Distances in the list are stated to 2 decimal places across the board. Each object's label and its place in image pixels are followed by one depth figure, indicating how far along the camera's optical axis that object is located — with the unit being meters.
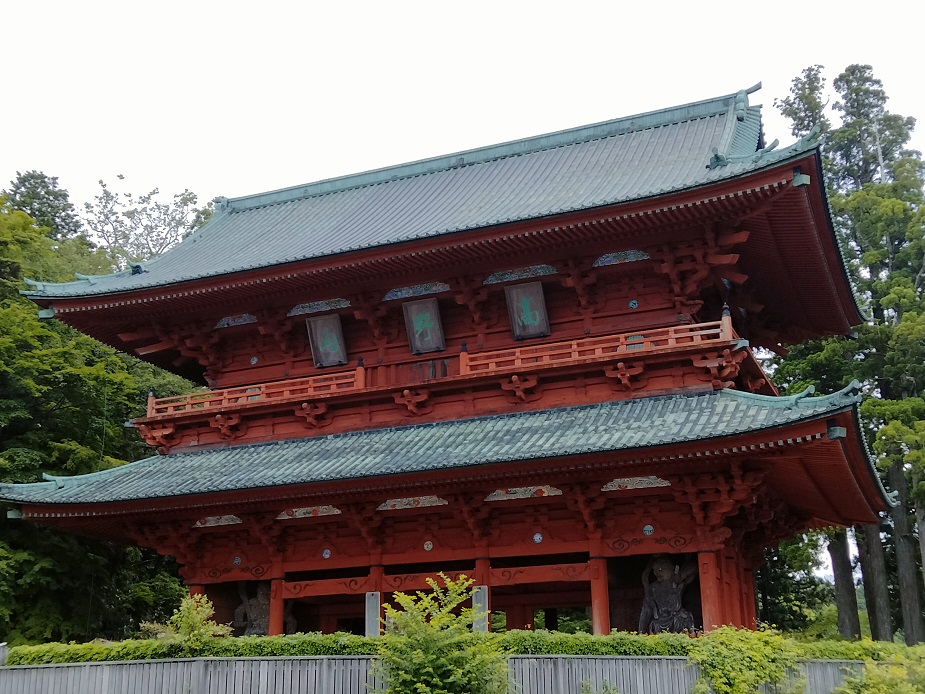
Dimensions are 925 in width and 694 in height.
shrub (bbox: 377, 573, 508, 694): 13.19
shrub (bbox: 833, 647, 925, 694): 15.09
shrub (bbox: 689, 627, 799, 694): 14.01
